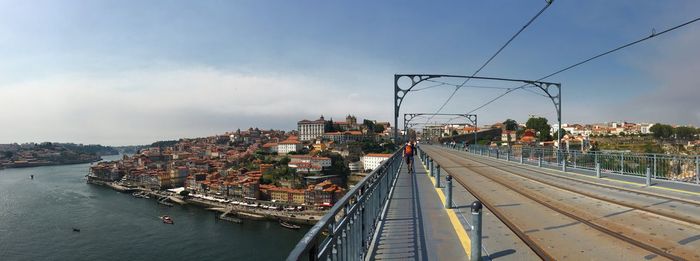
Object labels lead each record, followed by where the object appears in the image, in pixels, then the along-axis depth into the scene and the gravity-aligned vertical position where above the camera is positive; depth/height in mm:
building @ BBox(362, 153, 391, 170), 95312 -5661
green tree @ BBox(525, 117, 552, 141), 94700 +3727
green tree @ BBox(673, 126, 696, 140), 92694 +1102
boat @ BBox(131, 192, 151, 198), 75588 -11529
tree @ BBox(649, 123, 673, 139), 89625 +1574
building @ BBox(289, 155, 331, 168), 97950 -5973
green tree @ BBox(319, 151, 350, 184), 93625 -7664
